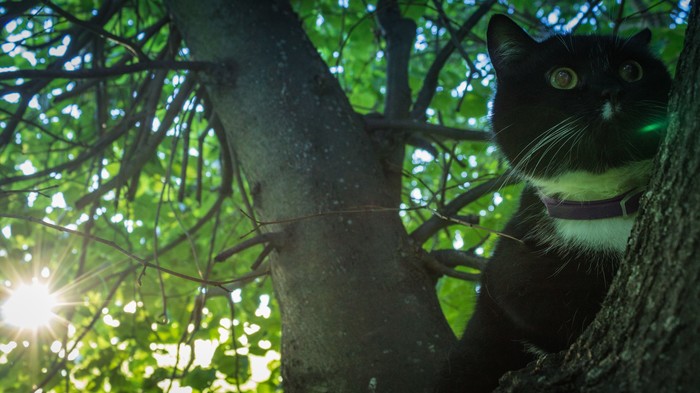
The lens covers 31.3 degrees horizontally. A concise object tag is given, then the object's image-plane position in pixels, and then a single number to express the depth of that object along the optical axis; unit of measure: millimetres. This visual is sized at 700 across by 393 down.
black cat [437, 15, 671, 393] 706
